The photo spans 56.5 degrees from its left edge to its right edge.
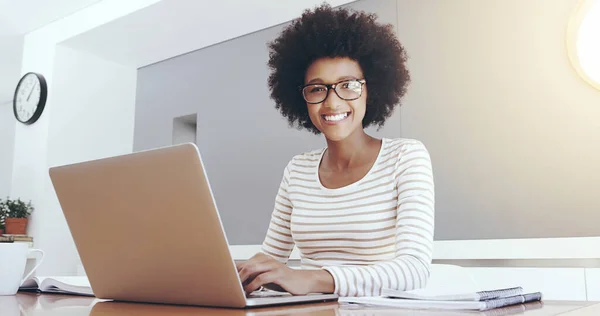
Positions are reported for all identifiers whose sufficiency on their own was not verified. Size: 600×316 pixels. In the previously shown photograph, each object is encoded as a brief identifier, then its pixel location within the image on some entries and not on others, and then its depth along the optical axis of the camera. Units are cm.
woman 125
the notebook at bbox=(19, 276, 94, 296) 99
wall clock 374
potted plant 358
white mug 97
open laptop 67
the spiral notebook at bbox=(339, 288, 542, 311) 69
